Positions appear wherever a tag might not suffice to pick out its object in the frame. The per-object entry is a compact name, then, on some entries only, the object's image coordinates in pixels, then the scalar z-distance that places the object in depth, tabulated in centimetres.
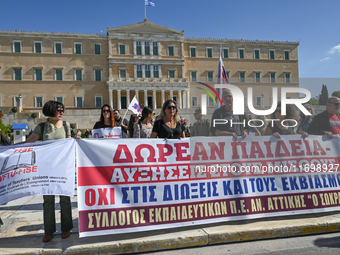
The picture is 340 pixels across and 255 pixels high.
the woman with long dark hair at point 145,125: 519
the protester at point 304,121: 447
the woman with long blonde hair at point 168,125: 405
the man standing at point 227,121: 421
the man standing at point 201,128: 414
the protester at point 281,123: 436
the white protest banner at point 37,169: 338
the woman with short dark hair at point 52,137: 351
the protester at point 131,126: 634
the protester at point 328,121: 444
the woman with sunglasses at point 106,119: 532
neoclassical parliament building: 4141
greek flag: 4567
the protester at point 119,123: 610
